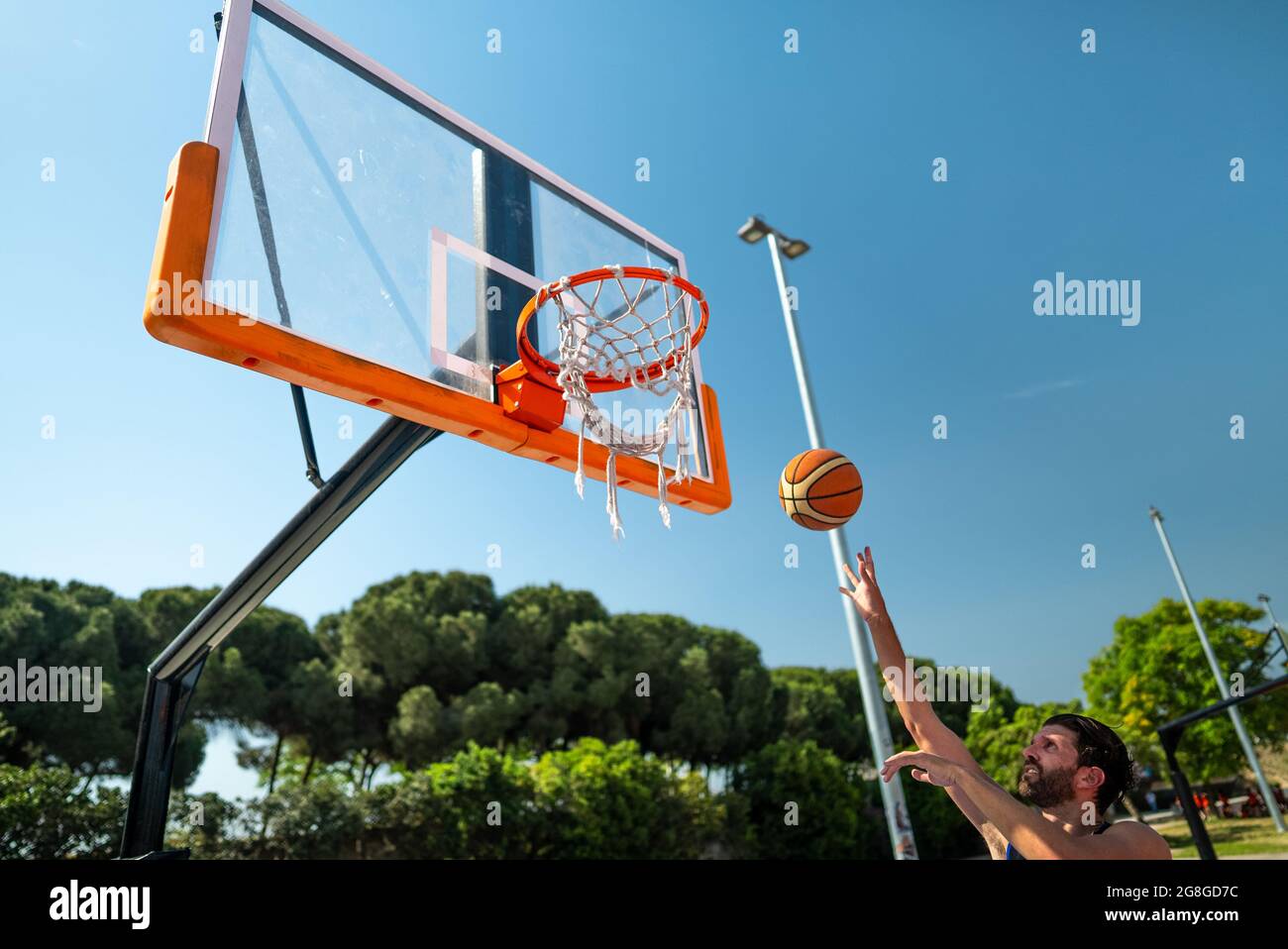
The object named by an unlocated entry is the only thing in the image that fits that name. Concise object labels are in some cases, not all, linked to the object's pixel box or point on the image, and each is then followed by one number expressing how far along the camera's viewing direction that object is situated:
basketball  3.88
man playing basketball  1.64
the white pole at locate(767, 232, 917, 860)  8.12
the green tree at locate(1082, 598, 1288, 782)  19.80
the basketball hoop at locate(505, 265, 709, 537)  3.81
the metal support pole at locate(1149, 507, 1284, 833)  17.80
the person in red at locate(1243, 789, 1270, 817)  23.27
